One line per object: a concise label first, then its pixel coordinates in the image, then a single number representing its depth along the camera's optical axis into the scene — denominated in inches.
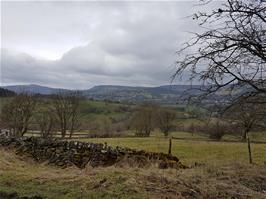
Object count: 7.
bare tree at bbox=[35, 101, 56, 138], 1046.1
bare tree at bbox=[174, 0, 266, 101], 225.4
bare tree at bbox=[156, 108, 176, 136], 1601.8
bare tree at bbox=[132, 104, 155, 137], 1564.0
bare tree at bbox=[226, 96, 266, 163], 247.2
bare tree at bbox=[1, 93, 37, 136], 1033.4
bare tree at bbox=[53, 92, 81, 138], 1362.3
